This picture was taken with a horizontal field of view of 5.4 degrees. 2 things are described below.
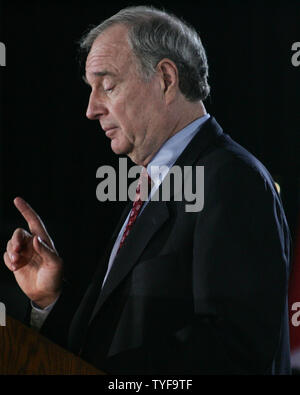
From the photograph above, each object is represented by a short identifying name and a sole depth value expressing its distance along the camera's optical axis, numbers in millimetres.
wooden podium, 4831
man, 4830
